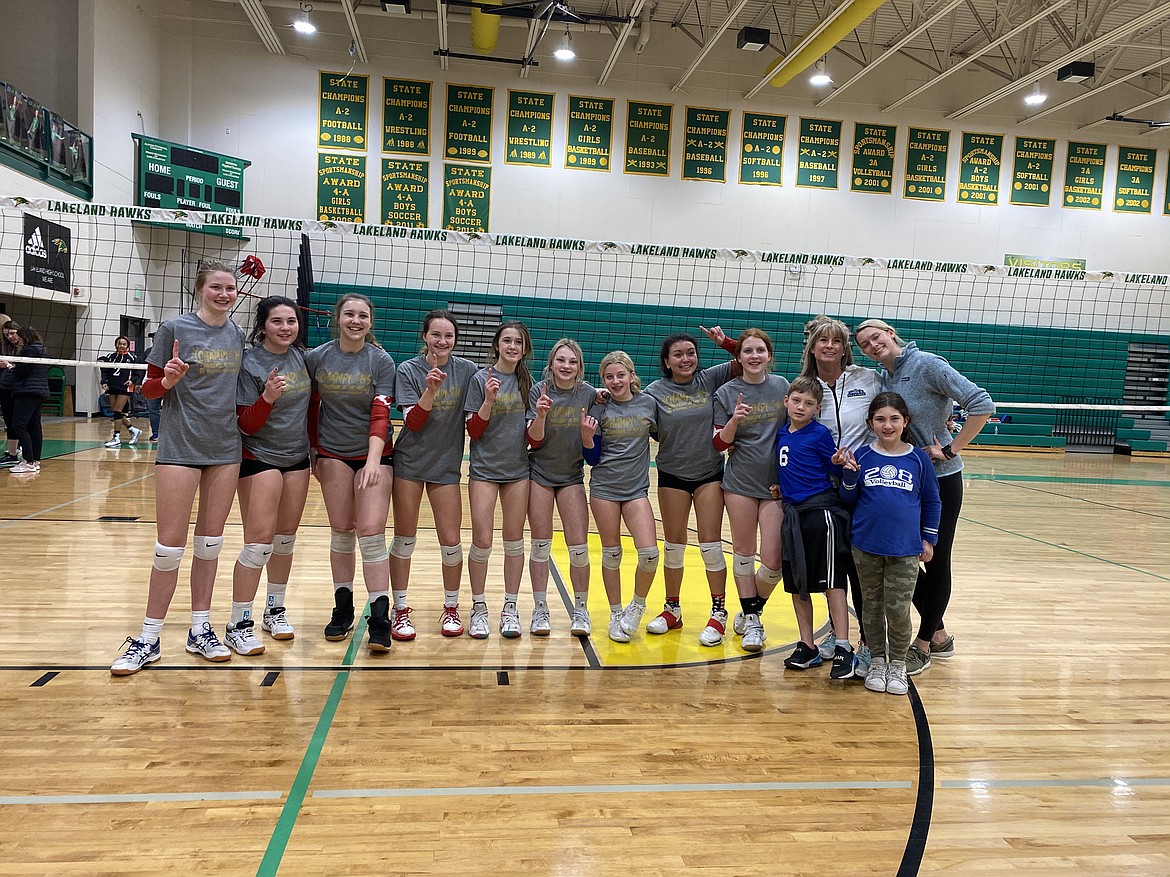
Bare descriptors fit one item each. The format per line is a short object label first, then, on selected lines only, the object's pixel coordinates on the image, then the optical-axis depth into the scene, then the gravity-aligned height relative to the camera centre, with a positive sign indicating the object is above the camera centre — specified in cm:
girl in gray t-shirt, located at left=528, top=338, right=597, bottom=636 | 377 -45
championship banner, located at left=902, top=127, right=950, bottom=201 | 1614 +445
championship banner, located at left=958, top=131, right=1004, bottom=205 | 1620 +442
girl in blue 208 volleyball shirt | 333 -57
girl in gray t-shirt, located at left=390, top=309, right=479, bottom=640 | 361 -39
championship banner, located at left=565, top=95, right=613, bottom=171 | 1529 +441
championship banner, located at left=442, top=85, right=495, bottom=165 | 1498 +439
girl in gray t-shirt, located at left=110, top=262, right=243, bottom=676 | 323 -36
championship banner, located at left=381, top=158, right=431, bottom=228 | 1480 +300
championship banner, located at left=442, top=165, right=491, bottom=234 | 1501 +304
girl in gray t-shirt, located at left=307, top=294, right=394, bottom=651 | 353 -34
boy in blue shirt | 347 -60
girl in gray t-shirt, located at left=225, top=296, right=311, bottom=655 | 340 -41
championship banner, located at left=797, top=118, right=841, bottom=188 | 1588 +442
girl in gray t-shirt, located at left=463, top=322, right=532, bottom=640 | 367 -40
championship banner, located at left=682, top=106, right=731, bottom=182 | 1556 +441
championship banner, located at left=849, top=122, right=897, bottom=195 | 1600 +447
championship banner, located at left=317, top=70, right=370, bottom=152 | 1469 +439
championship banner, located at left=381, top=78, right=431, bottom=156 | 1480 +439
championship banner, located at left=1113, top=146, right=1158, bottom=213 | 1658 +444
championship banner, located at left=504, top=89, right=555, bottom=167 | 1513 +439
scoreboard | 1295 +275
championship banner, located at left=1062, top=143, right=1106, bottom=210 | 1642 +444
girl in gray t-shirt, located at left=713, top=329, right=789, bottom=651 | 370 -36
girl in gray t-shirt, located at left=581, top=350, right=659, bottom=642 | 379 -45
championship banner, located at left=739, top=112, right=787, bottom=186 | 1569 +442
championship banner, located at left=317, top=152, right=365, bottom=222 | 1469 +301
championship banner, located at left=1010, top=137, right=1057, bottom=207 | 1633 +444
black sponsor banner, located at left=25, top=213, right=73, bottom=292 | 1157 +121
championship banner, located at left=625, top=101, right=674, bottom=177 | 1541 +440
